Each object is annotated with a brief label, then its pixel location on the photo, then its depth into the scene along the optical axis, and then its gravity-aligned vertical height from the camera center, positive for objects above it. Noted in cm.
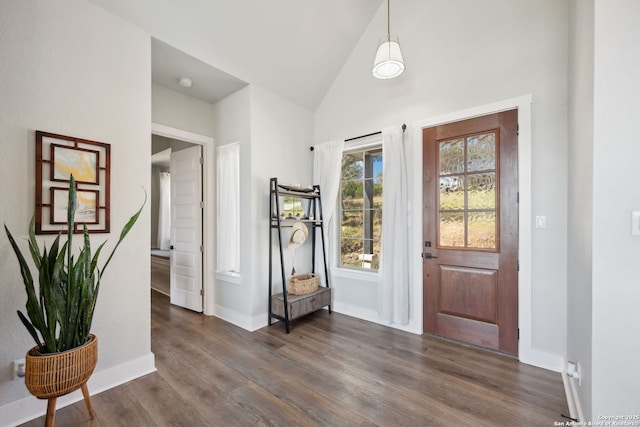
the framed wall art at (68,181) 173 +23
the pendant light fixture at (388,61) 227 +132
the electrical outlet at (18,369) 163 -94
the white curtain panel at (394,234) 287 -23
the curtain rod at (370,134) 290 +95
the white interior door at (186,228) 351 -19
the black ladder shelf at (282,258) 297 -54
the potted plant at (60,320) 141 -59
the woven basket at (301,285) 314 -85
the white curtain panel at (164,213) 535 +2
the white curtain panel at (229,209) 329 +6
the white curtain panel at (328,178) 343 +47
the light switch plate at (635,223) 123 -5
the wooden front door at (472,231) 238 -17
